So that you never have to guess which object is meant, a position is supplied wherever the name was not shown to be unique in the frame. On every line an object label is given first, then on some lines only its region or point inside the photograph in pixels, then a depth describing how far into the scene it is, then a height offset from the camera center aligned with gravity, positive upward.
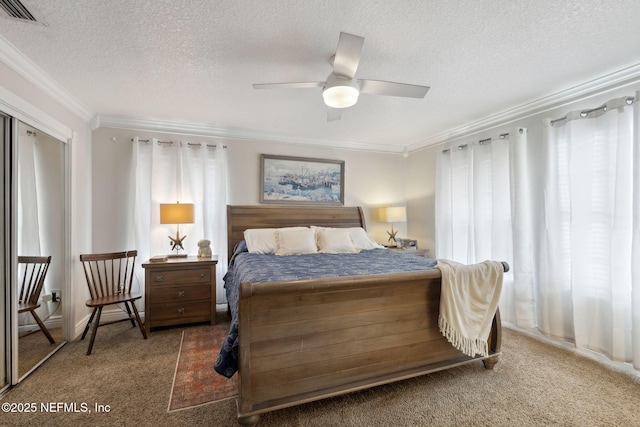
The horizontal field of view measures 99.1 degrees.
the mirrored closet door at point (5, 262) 1.88 -0.30
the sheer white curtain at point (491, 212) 2.87 +0.02
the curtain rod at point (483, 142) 3.06 +0.88
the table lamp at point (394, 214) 4.17 +0.00
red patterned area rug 1.84 -1.23
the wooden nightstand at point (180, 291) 2.87 -0.81
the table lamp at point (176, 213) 3.10 +0.04
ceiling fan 1.71 +0.91
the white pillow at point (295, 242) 3.23 -0.32
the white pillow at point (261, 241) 3.24 -0.31
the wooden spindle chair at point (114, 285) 2.55 -0.76
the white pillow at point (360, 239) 3.71 -0.34
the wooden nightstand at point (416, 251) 3.96 -0.55
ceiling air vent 1.44 +1.15
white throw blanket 1.92 -0.65
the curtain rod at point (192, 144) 3.36 +0.94
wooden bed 1.55 -0.78
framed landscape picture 3.91 +0.52
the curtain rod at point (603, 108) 2.16 +0.88
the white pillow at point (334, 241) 3.42 -0.34
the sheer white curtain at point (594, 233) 2.15 -0.18
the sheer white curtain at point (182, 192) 3.33 +0.32
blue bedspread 1.65 -0.47
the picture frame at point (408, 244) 4.12 -0.46
